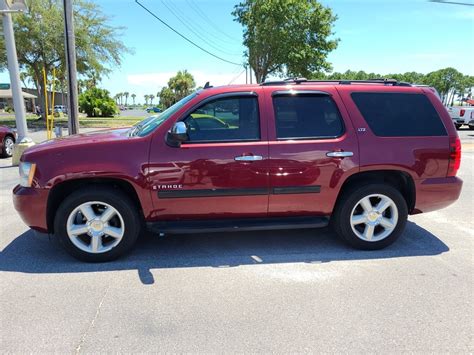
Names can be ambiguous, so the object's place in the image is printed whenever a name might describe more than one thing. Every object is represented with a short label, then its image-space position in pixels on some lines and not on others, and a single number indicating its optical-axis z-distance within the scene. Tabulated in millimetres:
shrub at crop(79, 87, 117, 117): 42219
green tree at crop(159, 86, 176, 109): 85594
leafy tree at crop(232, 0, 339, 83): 31625
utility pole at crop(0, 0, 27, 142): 8938
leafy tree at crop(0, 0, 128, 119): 22969
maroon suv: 3672
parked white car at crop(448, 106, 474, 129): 23031
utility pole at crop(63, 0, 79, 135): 11031
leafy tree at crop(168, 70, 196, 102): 74625
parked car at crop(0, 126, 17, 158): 10289
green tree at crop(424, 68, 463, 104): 101938
